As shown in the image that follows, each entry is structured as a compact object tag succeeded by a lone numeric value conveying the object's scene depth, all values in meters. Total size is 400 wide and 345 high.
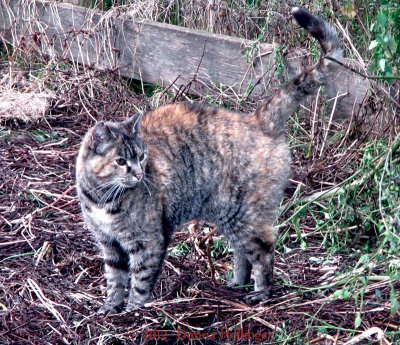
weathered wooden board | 5.92
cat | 4.02
